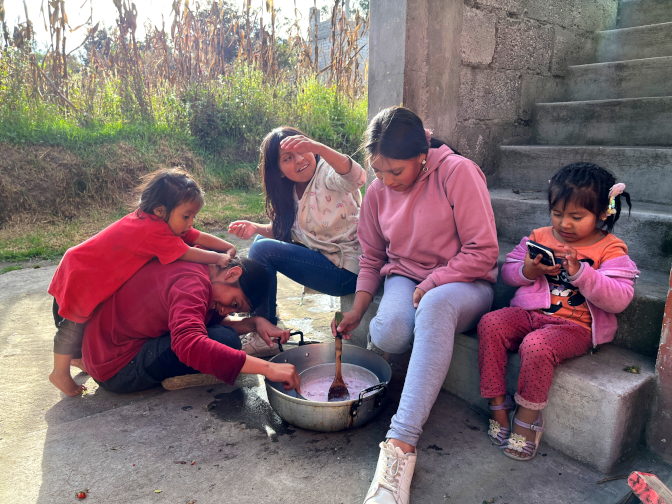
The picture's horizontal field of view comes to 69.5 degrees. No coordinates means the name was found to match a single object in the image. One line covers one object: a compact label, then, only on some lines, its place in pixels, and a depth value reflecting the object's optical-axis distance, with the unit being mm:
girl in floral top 2660
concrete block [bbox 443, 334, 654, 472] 1610
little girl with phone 1702
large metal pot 1782
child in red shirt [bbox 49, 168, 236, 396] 2154
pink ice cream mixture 2084
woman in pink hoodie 1692
